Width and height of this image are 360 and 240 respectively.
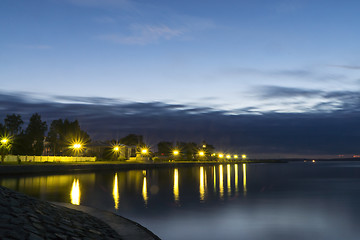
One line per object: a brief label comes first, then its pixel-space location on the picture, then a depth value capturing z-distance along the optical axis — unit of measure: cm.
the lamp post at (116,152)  12298
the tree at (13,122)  11612
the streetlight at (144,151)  13662
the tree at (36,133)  10638
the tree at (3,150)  6371
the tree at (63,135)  14412
